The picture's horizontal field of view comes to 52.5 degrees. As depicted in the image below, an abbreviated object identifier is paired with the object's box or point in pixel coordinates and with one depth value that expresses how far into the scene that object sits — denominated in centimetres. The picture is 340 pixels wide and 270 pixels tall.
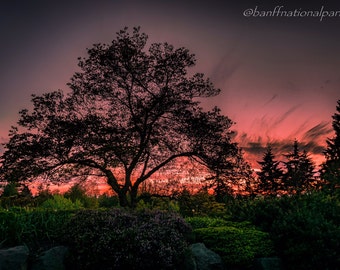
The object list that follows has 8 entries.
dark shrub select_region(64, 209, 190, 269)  723
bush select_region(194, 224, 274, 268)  818
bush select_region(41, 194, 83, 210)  1477
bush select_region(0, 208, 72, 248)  769
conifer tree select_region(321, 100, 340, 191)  3706
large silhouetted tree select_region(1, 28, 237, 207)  1652
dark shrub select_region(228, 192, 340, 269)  762
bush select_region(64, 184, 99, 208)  2343
